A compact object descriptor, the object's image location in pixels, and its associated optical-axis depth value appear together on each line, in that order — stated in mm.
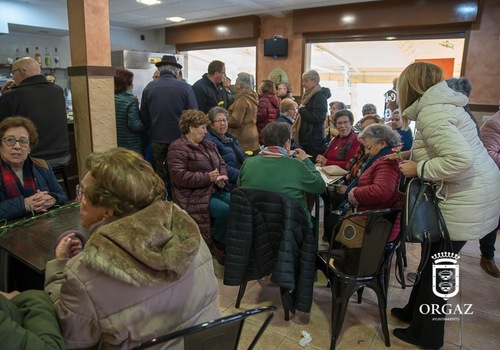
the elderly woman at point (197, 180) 2688
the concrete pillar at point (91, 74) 2732
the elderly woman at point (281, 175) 2094
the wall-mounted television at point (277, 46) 6246
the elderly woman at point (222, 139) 3102
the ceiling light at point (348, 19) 5598
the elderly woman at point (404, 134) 3242
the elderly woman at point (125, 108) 3504
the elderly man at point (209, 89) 3896
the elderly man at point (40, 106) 2721
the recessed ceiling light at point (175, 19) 6791
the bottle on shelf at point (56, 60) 6948
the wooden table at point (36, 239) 1432
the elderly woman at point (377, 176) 2178
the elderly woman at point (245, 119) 3730
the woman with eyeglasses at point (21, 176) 1811
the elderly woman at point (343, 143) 3215
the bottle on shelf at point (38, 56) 6680
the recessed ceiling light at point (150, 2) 5450
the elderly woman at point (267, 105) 4094
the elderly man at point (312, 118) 3725
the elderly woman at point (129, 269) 917
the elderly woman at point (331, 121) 3952
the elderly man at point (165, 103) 3365
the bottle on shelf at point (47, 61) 6727
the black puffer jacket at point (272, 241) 1965
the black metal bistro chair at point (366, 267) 1820
